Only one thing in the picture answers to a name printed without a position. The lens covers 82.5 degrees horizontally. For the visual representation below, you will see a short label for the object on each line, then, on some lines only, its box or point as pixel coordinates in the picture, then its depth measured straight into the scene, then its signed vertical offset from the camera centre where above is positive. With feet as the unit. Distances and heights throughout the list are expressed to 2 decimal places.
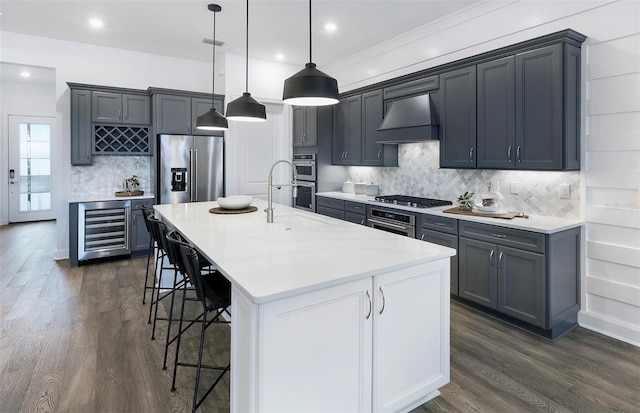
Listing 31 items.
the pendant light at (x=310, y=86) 7.02 +2.22
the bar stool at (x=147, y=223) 10.63 -0.73
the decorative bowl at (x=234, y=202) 11.90 -0.08
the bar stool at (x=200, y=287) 6.36 -1.79
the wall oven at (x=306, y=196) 18.77 +0.20
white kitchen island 4.92 -1.85
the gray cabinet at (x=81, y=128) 16.37 +3.22
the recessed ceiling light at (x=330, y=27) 14.36 +6.93
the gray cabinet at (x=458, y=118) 11.94 +2.80
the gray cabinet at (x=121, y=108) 16.81 +4.31
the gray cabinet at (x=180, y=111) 17.44 +4.34
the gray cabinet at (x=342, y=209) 15.53 -0.42
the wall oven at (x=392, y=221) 13.11 -0.79
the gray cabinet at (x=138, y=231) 17.13 -1.53
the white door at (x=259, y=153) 19.11 +2.55
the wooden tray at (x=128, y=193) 17.64 +0.29
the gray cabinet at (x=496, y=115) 10.73 +2.62
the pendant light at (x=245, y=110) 10.14 +2.52
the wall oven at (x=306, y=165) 18.85 +1.84
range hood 13.25 +2.99
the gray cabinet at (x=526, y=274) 9.39 -2.04
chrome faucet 10.08 -0.18
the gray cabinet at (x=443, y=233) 11.68 -1.08
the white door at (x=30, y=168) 25.98 +2.24
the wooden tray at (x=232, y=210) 11.66 -0.35
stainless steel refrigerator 17.31 +1.52
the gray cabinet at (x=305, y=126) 18.70 +3.92
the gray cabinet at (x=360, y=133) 16.03 +3.20
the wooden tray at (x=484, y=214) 10.74 -0.41
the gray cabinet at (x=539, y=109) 9.64 +2.54
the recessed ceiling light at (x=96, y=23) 14.32 +7.03
